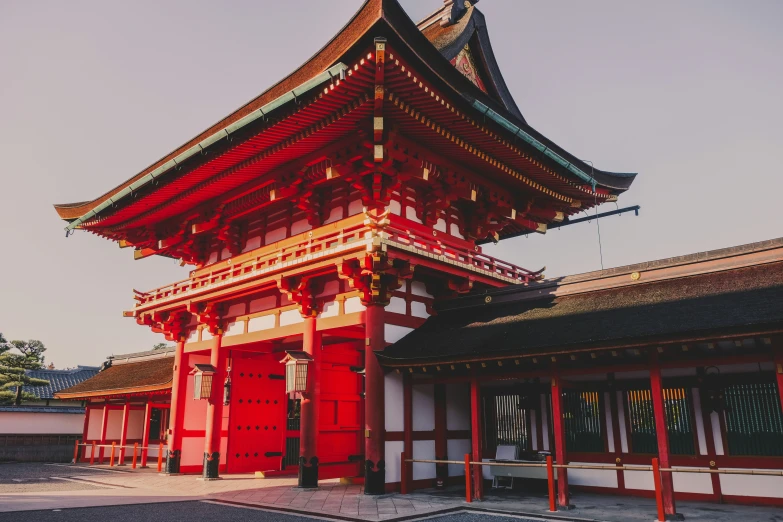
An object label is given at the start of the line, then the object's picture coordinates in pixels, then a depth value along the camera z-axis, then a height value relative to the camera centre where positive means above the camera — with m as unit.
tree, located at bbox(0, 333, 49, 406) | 31.75 +1.96
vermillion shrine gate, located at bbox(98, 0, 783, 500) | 10.99 +2.95
